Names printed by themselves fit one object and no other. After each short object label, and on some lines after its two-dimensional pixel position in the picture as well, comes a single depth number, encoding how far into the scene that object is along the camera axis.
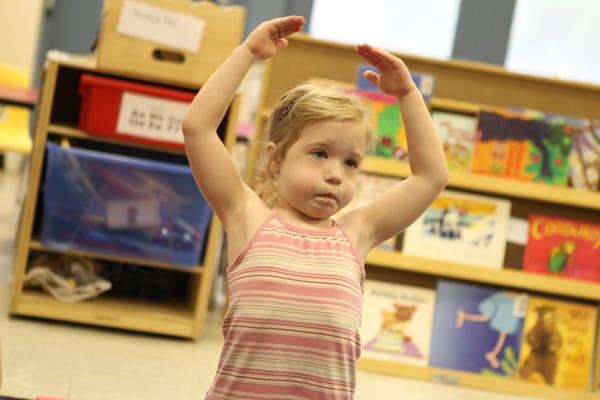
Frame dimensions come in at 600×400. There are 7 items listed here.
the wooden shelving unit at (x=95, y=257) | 2.66
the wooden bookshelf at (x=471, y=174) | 2.81
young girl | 1.25
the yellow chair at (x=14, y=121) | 4.41
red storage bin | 2.67
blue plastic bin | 2.66
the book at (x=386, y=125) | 2.88
